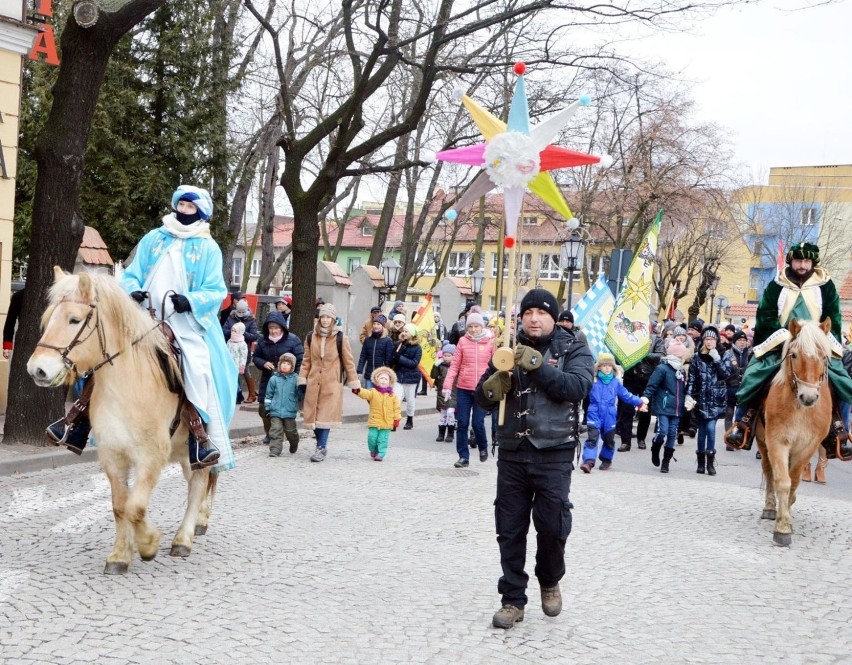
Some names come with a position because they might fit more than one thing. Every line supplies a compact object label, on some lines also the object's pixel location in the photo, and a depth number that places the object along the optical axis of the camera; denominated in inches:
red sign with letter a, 741.9
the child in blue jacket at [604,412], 499.2
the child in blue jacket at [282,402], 491.5
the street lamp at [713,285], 2043.6
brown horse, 325.1
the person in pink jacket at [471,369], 502.9
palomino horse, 237.1
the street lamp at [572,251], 950.9
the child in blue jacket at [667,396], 527.6
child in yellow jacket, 490.0
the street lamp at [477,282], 1460.4
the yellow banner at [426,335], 854.8
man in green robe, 354.3
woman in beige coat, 494.0
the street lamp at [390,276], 1152.2
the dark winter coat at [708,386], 518.3
